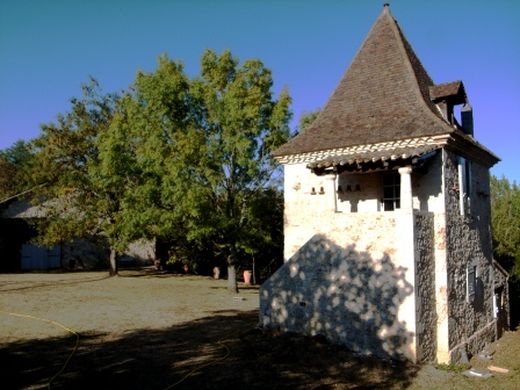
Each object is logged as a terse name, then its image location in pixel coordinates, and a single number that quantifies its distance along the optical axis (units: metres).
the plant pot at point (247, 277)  26.59
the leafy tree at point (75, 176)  24.78
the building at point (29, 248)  29.17
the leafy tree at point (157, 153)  18.94
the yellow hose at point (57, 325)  8.91
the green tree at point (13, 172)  27.27
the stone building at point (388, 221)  11.19
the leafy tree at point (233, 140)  19.45
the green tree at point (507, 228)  26.11
